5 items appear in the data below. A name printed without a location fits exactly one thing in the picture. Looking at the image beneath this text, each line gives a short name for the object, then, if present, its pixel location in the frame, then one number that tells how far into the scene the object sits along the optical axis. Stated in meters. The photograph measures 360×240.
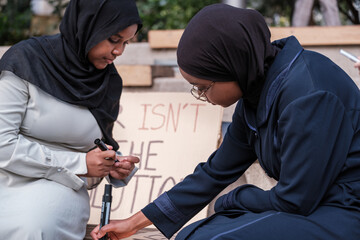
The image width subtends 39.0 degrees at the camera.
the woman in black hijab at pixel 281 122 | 1.57
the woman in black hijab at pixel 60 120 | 2.24
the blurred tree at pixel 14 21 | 6.18
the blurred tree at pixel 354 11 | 5.20
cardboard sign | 3.35
